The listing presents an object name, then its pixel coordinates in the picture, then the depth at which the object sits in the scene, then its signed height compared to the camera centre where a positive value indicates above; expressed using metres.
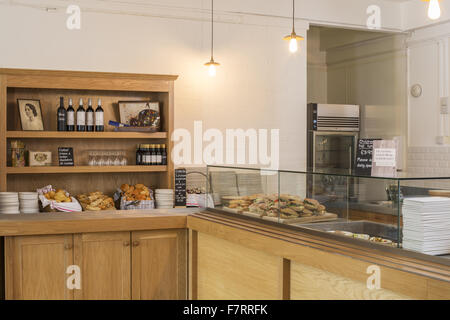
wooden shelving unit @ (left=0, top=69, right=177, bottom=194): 4.88 +0.18
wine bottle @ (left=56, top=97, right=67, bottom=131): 5.05 +0.33
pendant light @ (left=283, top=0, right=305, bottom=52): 4.90 +1.03
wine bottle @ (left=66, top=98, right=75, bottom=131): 5.09 +0.32
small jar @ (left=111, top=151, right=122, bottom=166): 5.27 -0.08
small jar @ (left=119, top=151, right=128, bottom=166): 5.29 -0.09
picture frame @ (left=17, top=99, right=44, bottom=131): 4.99 +0.35
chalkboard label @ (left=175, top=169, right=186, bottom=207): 4.53 -0.34
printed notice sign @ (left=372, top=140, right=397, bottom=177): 2.40 -0.04
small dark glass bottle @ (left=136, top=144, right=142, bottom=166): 5.36 -0.05
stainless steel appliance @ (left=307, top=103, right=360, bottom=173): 6.51 +0.20
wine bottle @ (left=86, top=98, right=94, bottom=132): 5.18 +0.33
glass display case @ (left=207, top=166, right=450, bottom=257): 2.04 -0.25
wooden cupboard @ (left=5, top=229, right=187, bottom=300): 3.27 -0.73
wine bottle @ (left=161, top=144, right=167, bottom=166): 5.38 -0.04
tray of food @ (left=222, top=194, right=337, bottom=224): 2.58 -0.31
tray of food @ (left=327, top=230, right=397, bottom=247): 2.16 -0.38
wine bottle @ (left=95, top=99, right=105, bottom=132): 5.20 +0.32
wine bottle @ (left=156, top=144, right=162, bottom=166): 5.36 -0.04
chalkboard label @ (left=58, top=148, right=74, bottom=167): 5.09 -0.05
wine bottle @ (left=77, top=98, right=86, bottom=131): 5.11 +0.33
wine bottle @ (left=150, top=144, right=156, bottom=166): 5.35 -0.04
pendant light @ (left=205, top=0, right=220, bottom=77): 5.59 +0.92
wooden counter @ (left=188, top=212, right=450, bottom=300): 1.90 -0.50
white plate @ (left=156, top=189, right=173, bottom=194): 5.26 -0.40
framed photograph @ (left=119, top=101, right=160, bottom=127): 5.34 +0.38
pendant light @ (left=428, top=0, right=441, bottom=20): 3.11 +0.82
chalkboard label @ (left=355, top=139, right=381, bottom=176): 2.55 -0.04
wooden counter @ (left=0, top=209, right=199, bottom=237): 3.26 -0.45
